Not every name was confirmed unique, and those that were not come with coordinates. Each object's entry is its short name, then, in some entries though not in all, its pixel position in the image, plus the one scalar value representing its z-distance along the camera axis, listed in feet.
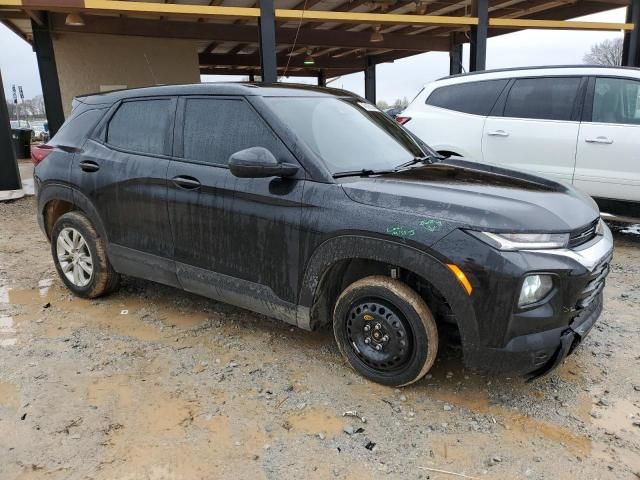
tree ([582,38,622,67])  133.65
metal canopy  28.12
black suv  8.36
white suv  17.95
